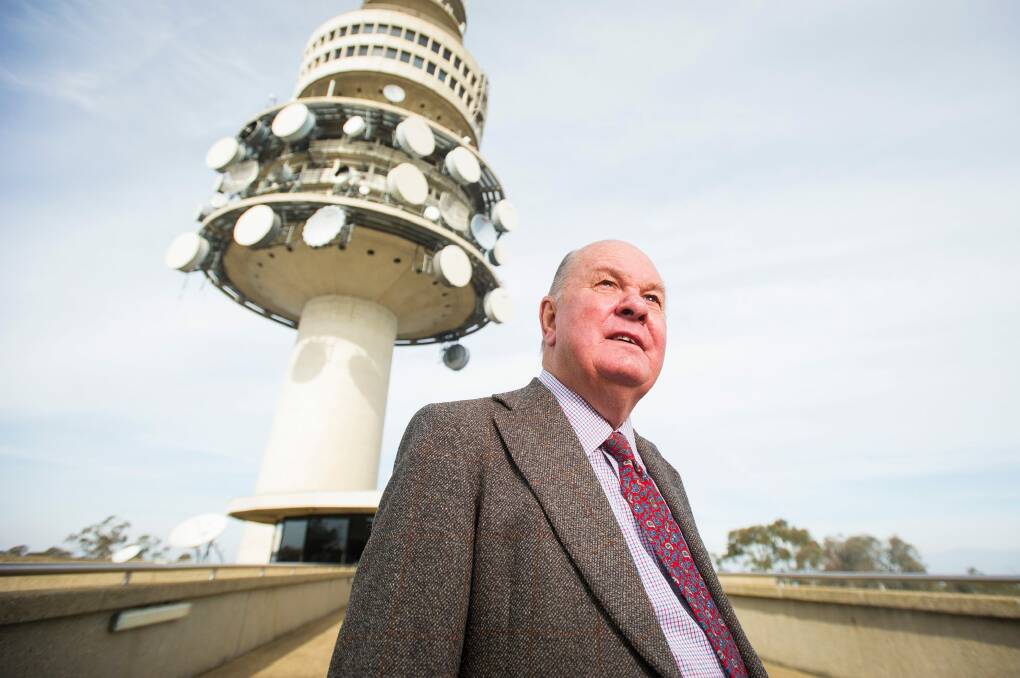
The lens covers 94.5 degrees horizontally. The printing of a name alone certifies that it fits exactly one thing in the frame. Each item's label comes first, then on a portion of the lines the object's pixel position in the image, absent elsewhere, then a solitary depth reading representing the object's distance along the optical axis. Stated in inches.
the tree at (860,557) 2001.7
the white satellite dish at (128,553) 458.1
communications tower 751.1
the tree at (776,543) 1962.4
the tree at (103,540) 1056.8
